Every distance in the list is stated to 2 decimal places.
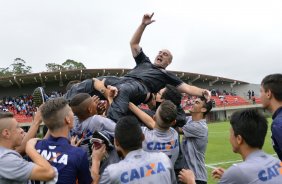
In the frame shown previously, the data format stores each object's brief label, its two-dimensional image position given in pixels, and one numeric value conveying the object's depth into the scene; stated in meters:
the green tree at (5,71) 69.97
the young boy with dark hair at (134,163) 2.62
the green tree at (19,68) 71.31
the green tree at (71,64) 75.61
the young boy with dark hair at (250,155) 2.49
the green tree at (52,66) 73.00
